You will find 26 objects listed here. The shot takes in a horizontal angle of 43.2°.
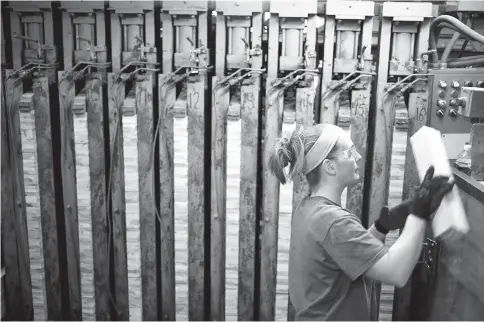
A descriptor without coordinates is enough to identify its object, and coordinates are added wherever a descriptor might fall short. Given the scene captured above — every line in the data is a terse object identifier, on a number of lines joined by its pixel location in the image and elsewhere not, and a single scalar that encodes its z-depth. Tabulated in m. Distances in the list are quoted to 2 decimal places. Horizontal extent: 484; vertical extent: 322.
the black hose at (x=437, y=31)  3.06
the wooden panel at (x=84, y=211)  3.48
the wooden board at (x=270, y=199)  3.40
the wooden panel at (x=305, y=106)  3.36
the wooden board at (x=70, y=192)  3.52
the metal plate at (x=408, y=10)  3.27
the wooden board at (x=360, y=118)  3.38
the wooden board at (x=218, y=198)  3.46
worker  1.90
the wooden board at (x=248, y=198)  3.42
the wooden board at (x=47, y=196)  3.51
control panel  3.14
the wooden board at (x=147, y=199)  3.48
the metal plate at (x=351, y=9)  3.30
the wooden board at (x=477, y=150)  2.71
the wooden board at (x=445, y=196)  2.05
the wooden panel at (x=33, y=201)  3.50
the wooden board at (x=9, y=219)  3.62
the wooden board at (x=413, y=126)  3.34
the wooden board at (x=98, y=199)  3.50
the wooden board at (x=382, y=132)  3.37
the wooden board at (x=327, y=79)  3.39
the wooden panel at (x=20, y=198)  3.55
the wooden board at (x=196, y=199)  3.45
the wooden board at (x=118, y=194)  3.51
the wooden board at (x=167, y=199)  3.49
